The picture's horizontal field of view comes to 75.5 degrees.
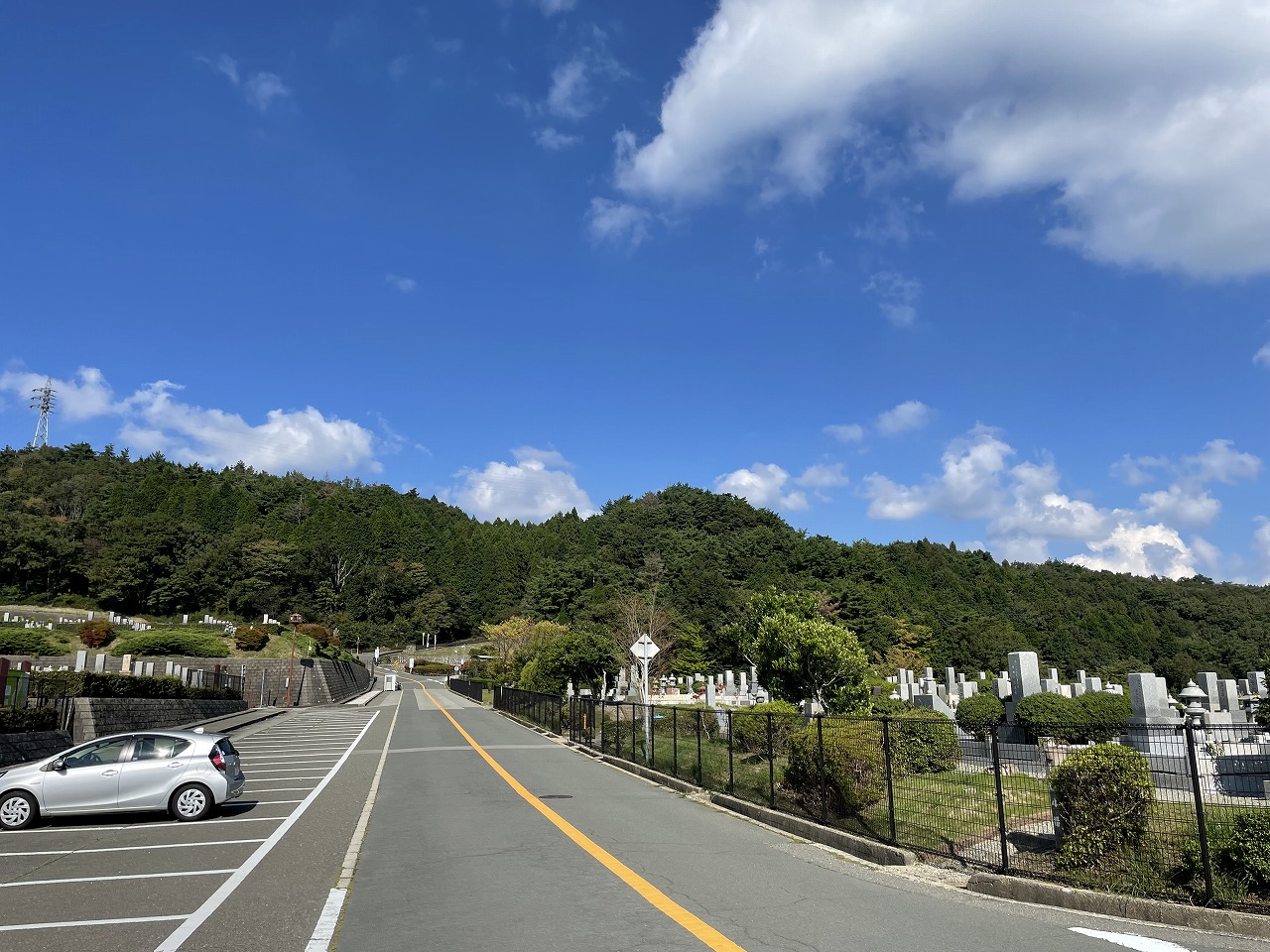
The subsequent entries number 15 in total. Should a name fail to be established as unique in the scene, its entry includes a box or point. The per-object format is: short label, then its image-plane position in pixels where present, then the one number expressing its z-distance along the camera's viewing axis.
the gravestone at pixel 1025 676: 25.00
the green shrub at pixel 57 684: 21.91
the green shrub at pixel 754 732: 17.15
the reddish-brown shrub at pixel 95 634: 52.50
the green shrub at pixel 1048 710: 21.83
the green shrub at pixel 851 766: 11.05
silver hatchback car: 11.84
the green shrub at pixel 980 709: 25.60
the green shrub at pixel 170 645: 50.62
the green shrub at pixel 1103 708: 22.50
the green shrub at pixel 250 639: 58.81
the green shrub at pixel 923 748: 10.73
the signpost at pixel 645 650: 21.88
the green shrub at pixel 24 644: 44.53
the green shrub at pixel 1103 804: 7.84
